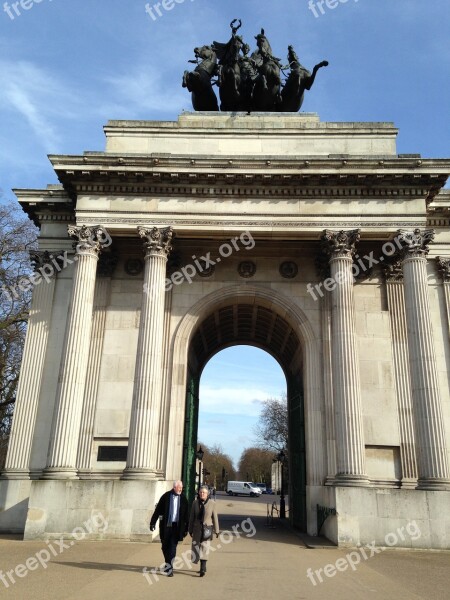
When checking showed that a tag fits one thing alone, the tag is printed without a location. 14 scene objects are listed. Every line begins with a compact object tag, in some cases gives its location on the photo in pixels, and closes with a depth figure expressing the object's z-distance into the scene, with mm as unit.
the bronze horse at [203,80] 27594
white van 78500
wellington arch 18656
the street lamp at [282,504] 32594
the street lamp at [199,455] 32906
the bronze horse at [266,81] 27219
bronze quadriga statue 27344
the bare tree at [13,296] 32750
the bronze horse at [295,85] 27359
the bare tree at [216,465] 144250
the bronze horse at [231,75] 27297
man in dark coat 11500
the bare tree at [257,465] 138250
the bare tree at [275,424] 79625
